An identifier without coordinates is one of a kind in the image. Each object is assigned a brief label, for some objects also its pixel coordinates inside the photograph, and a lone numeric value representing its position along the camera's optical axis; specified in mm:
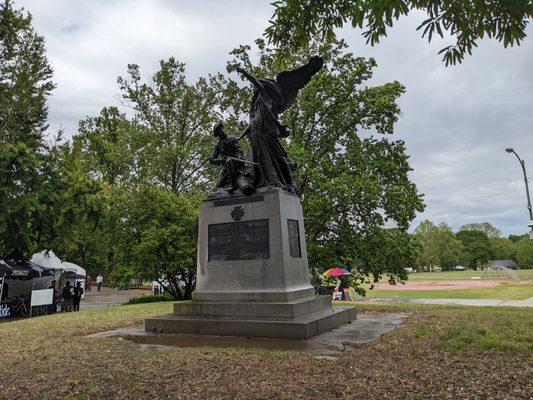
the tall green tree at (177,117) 27469
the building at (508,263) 105938
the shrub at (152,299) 22094
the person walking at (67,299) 20875
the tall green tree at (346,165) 18203
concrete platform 7125
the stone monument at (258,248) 8469
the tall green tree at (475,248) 118125
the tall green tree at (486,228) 134500
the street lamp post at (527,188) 20047
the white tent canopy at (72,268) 25703
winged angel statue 10305
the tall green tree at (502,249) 124744
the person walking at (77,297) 20953
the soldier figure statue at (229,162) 10308
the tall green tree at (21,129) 16719
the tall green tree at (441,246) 110625
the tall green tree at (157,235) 21875
